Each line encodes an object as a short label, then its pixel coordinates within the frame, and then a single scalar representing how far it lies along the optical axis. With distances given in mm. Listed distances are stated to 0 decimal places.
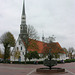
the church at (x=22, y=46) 30177
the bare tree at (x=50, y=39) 30976
